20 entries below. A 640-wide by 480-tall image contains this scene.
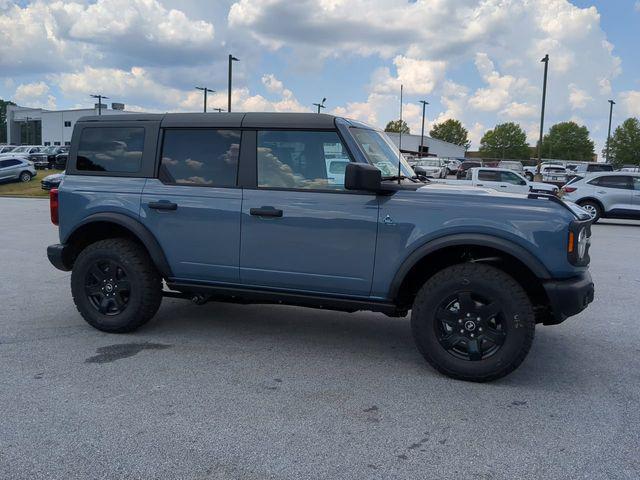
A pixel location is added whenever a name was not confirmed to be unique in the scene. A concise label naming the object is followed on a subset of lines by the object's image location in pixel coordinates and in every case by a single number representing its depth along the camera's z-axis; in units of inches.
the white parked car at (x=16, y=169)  1215.9
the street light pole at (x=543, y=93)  1300.4
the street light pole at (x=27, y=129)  4446.9
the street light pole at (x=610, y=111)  2399.1
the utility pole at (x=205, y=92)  1905.0
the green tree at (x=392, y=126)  5081.7
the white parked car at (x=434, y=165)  1398.4
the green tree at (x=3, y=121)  5693.9
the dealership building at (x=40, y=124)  3905.0
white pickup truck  733.9
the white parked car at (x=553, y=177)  1182.9
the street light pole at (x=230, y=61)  1340.6
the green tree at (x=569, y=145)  4825.3
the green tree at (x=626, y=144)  3063.5
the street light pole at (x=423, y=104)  2790.6
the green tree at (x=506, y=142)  5137.8
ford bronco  162.7
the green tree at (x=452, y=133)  5762.8
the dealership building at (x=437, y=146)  3840.6
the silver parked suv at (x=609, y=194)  661.3
